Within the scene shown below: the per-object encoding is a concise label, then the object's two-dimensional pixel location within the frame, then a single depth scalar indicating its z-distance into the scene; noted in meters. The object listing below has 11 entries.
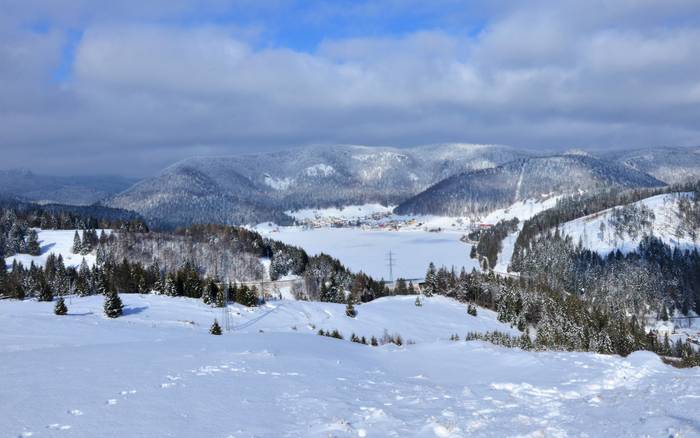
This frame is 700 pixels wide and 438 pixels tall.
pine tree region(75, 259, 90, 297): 81.79
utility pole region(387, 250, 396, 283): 159.98
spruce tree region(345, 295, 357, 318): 77.47
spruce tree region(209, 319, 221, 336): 42.51
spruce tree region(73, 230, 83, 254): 150.00
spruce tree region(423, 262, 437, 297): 113.12
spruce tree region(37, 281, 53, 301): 61.56
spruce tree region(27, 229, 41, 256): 149.62
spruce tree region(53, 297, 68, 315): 48.78
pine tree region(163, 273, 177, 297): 78.81
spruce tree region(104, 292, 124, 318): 54.03
